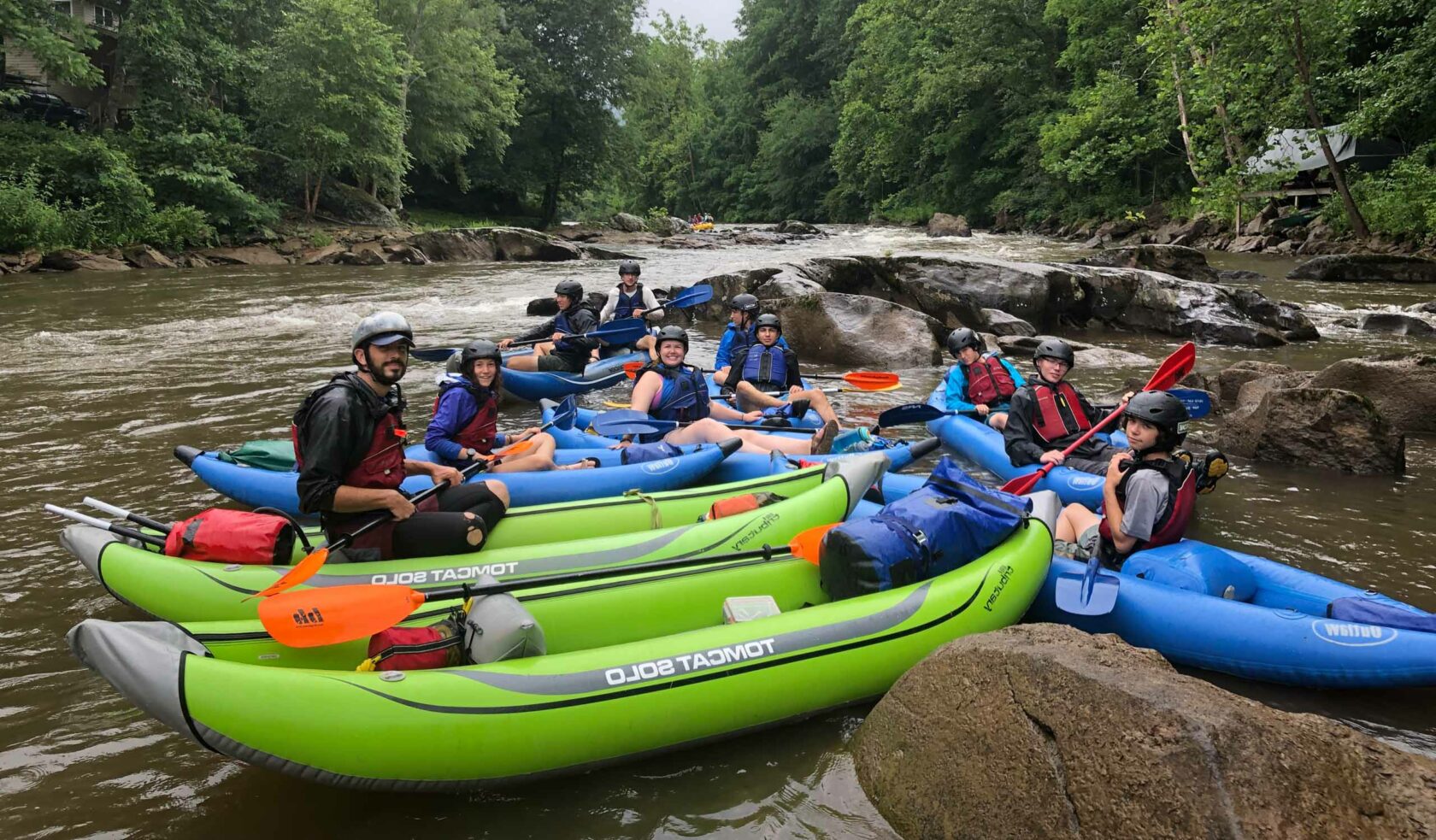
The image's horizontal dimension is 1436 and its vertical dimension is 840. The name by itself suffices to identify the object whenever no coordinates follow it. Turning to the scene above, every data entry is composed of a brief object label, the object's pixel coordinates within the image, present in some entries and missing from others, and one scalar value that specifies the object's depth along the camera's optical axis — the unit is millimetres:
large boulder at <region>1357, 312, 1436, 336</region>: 9148
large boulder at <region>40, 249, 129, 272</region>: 15805
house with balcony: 21109
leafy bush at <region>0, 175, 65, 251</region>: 15836
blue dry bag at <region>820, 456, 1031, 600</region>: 3143
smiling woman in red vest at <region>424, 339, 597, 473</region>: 4645
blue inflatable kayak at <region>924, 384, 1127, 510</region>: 4523
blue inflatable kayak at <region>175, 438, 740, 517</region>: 4441
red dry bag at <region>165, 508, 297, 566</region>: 3322
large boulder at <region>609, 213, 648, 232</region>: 32122
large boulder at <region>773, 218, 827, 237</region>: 31016
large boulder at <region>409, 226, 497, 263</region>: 20719
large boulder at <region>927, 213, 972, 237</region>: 26781
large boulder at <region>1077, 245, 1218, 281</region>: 12891
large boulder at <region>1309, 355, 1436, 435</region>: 5922
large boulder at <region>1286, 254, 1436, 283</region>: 12617
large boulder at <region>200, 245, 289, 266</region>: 18469
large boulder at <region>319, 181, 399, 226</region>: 24531
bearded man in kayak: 2869
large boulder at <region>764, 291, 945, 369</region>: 8961
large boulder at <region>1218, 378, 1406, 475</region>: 5121
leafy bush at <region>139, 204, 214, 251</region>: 18125
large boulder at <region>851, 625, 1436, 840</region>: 1736
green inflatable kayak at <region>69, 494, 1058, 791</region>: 2166
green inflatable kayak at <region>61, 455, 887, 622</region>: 3211
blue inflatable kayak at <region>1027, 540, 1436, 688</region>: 2793
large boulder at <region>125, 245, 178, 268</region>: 16969
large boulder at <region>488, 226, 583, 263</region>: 21328
